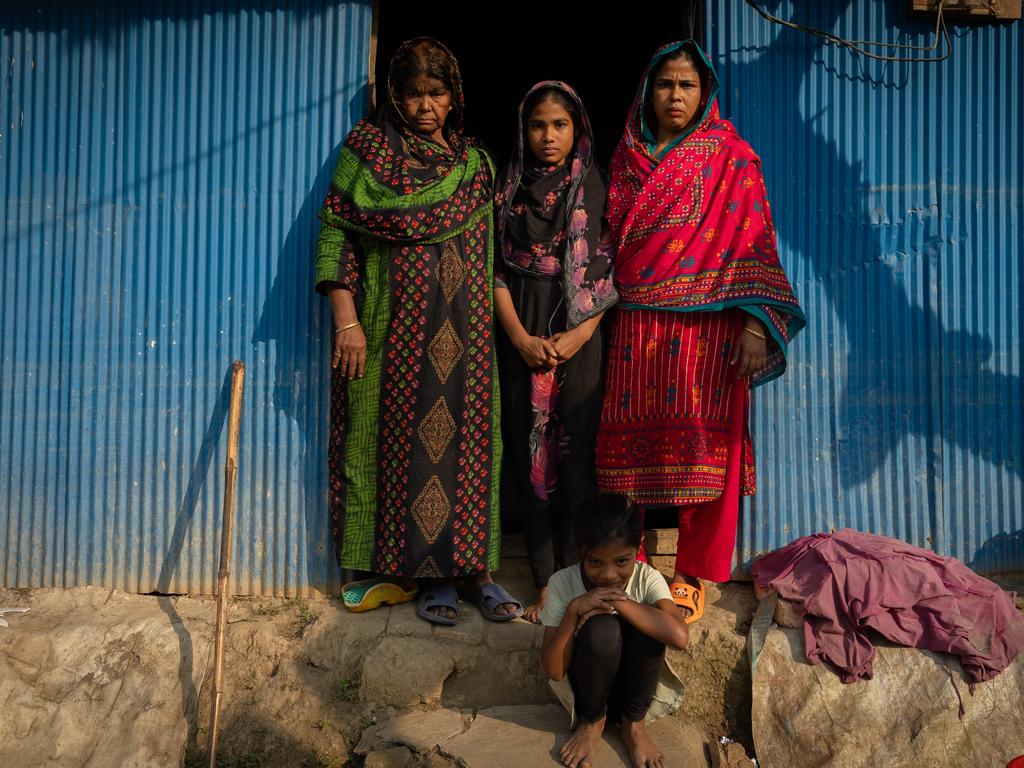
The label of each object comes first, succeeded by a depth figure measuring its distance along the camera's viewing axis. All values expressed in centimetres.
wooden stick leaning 317
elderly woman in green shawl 355
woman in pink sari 343
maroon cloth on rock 320
